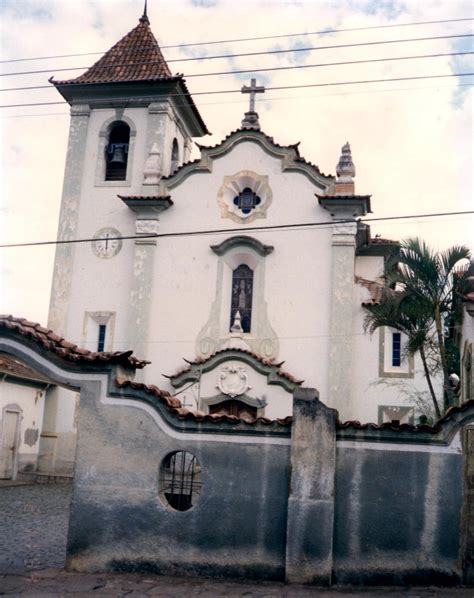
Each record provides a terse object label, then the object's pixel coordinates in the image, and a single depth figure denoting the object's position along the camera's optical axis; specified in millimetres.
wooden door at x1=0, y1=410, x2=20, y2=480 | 22891
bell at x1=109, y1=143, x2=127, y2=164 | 24984
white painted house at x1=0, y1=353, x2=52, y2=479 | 22812
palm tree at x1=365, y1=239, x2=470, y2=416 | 14867
